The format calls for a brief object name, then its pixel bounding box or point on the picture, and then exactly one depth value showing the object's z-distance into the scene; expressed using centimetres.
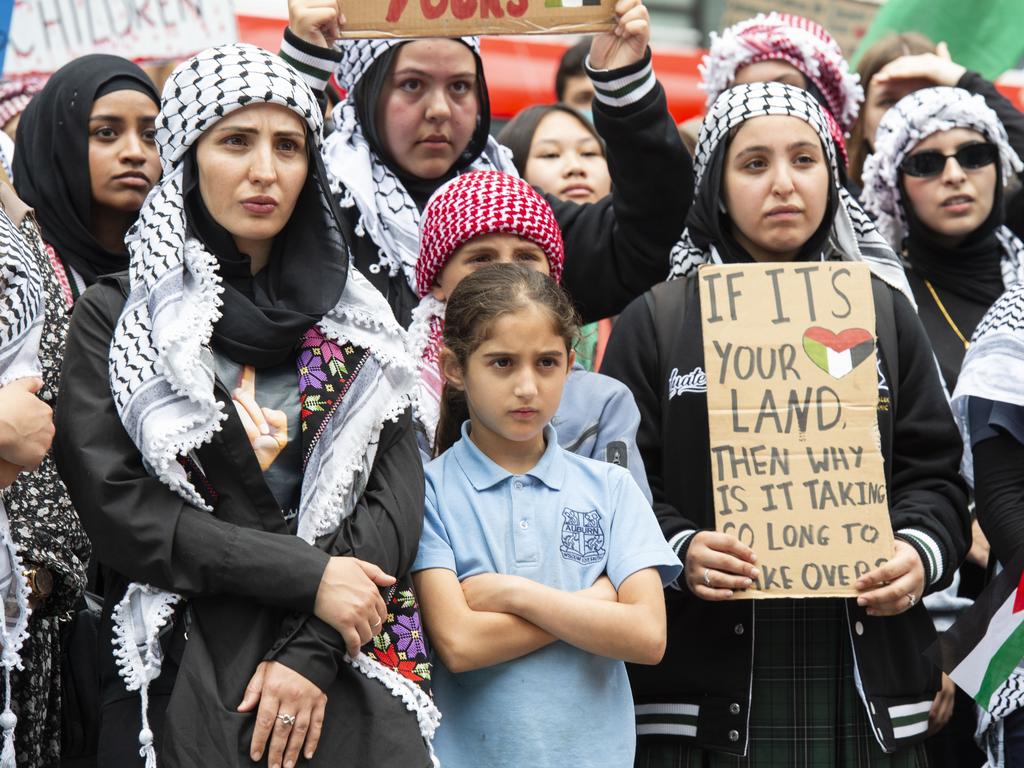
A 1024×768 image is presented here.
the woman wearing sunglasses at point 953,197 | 536
